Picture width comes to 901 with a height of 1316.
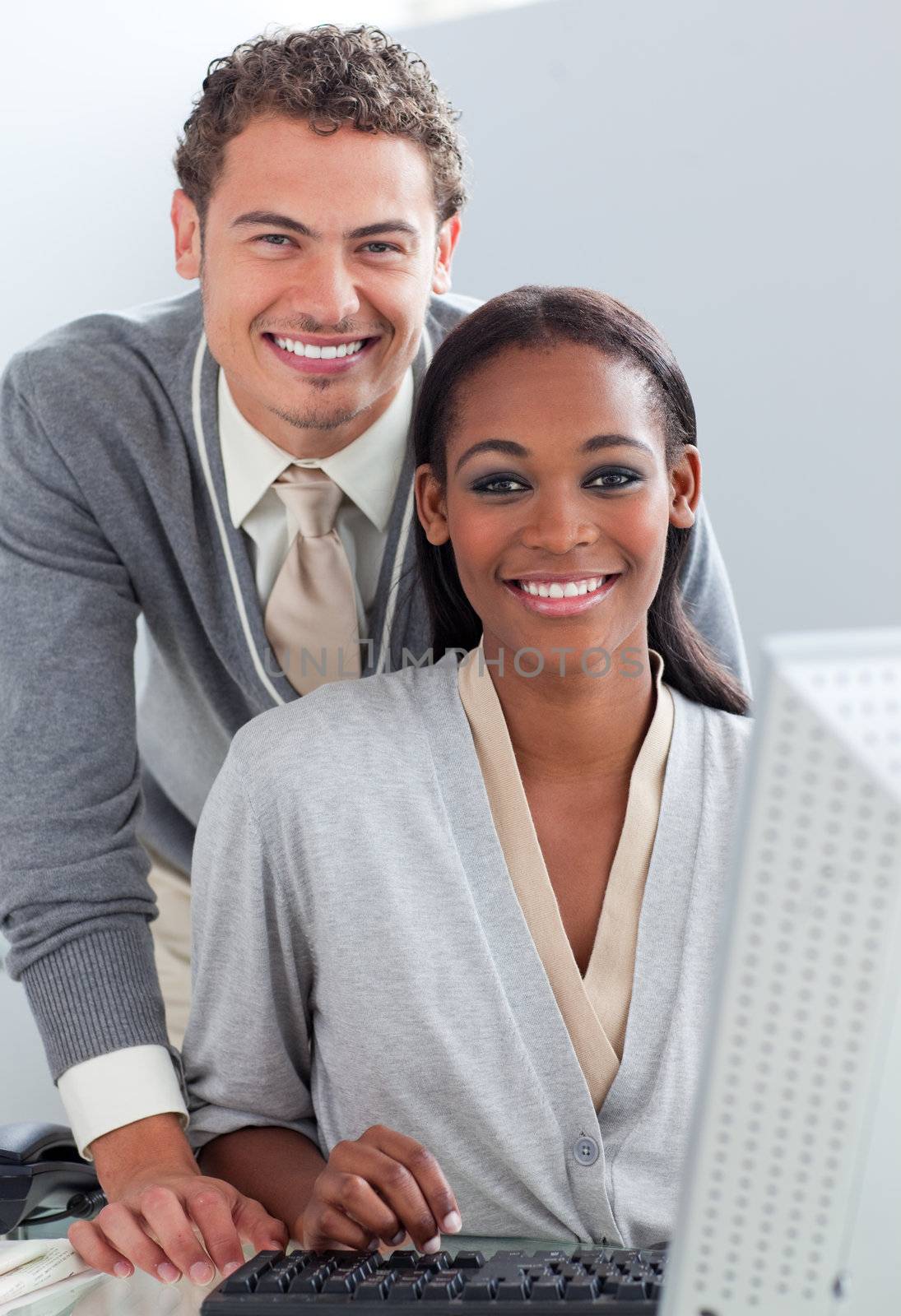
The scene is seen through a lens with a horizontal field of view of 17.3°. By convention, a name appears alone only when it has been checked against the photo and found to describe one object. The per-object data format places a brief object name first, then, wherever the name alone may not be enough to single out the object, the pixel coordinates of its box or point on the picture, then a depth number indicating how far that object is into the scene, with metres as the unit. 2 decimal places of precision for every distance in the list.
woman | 1.54
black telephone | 1.55
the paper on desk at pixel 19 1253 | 1.42
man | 1.71
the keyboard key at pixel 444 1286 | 1.33
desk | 1.41
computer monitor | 1.03
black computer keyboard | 1.32
